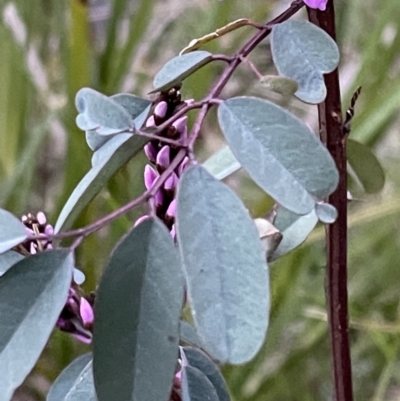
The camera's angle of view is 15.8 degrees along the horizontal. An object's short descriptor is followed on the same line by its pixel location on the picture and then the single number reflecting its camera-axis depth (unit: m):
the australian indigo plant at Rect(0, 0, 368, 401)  0.18
